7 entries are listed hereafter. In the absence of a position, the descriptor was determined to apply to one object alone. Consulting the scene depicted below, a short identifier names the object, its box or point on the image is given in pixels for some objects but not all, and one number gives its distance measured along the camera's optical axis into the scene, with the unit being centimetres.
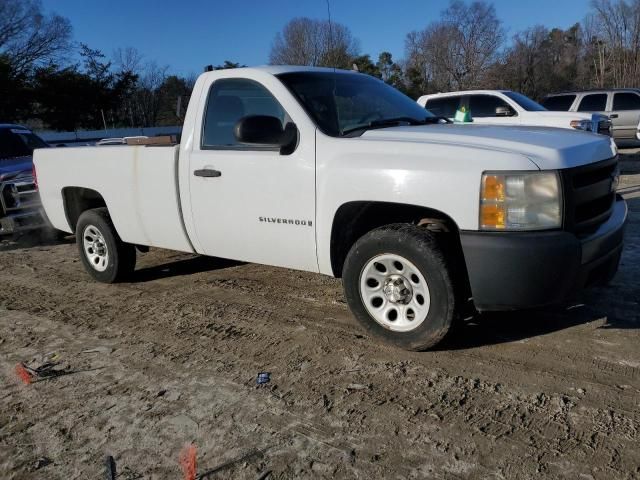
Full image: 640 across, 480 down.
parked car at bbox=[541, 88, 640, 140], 1702
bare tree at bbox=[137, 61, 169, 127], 3425
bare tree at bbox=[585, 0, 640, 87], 3784
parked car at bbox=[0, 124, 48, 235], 808
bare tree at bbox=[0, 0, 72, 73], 4028
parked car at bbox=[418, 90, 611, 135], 1198
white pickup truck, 336
